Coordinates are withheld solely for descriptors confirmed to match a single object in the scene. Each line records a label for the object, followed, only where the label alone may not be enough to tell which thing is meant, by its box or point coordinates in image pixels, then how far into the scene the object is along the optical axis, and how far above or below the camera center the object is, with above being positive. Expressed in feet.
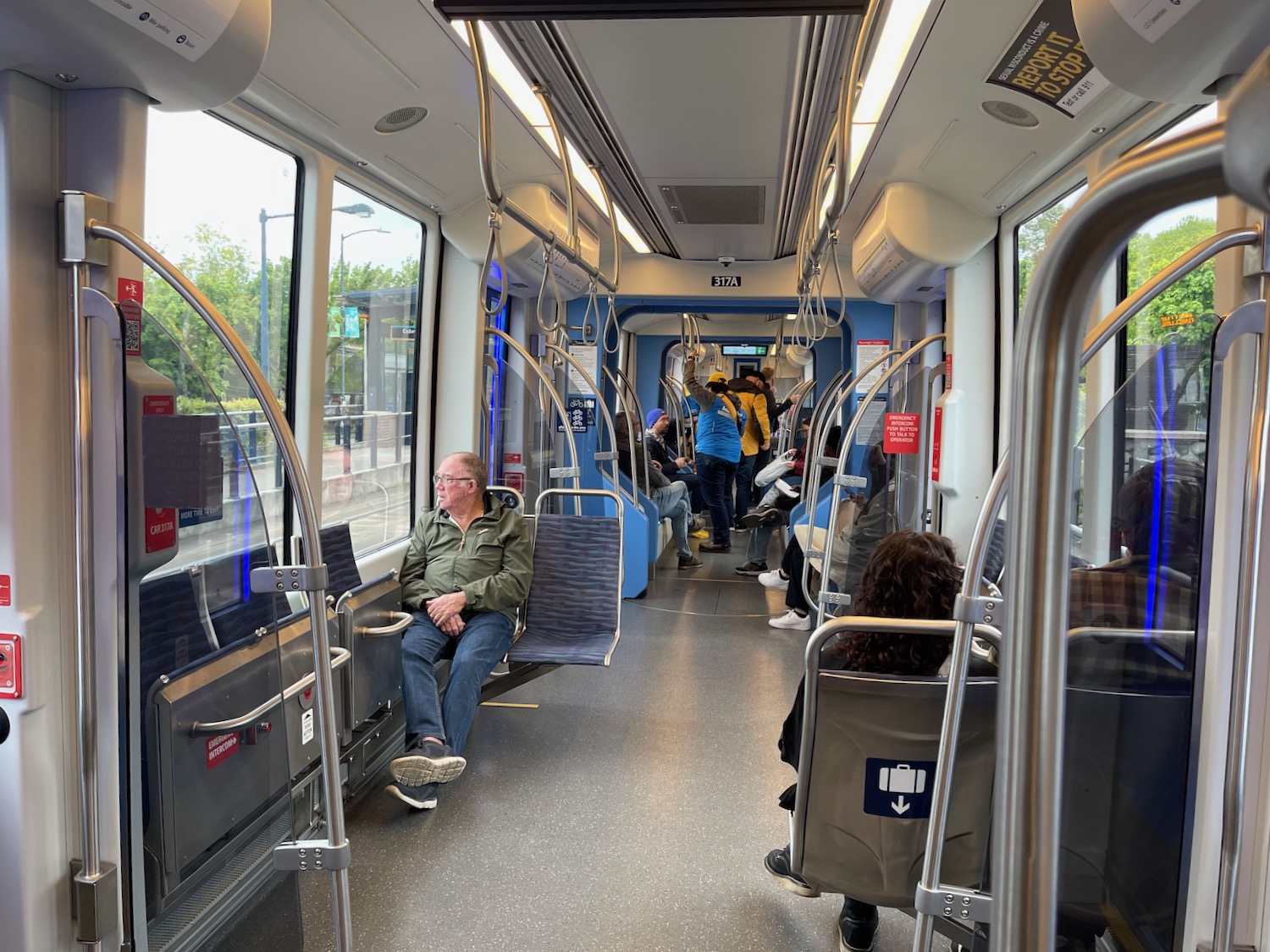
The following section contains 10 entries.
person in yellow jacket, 32.53 +0.27
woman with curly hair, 7.45 -1.43
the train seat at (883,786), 6.70 -2.62
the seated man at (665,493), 26.21 -1.97
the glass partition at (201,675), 5.82 -1.67
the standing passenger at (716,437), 28.63 -0.29
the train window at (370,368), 13.47 +0.82
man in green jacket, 11.83 -2.30
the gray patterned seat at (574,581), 13.99 -2.36
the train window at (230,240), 9.47 +1.98
